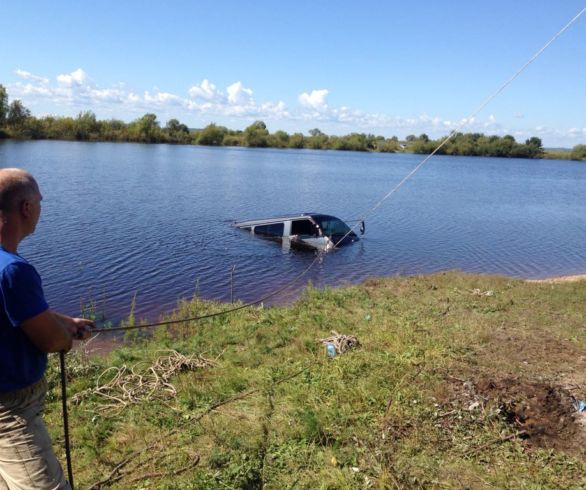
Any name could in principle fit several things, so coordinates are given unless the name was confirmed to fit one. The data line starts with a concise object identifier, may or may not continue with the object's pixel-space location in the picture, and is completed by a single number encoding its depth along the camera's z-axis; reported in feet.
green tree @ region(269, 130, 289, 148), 463.42
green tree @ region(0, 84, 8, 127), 302.66
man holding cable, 9.61
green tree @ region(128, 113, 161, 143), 381.60
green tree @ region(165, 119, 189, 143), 415.85
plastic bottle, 26.53
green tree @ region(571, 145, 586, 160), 479.00
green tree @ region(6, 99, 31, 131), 311.47
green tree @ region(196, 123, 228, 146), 430.61
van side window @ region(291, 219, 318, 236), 81.20
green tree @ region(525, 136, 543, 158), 475.31
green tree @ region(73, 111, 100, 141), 347.15
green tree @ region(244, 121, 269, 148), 449.89
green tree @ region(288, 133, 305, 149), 476.95
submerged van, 79.10
